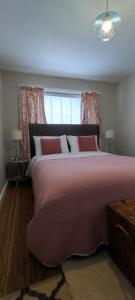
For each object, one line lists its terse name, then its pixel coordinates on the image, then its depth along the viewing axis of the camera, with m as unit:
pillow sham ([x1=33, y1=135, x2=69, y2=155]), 3.28
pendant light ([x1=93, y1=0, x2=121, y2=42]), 1.52
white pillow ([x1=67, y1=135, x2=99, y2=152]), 3.48
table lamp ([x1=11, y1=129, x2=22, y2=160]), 3.26
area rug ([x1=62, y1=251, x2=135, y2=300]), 1.04
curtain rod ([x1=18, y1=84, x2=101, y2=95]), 3.85
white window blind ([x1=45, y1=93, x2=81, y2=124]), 3.92
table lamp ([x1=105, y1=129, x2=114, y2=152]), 4.02
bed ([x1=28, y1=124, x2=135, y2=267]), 1.22
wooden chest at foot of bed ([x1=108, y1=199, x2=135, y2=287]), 1.07
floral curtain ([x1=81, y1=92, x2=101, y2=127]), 4.09
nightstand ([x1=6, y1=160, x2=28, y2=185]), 3.35
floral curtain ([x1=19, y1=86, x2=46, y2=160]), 3.60
